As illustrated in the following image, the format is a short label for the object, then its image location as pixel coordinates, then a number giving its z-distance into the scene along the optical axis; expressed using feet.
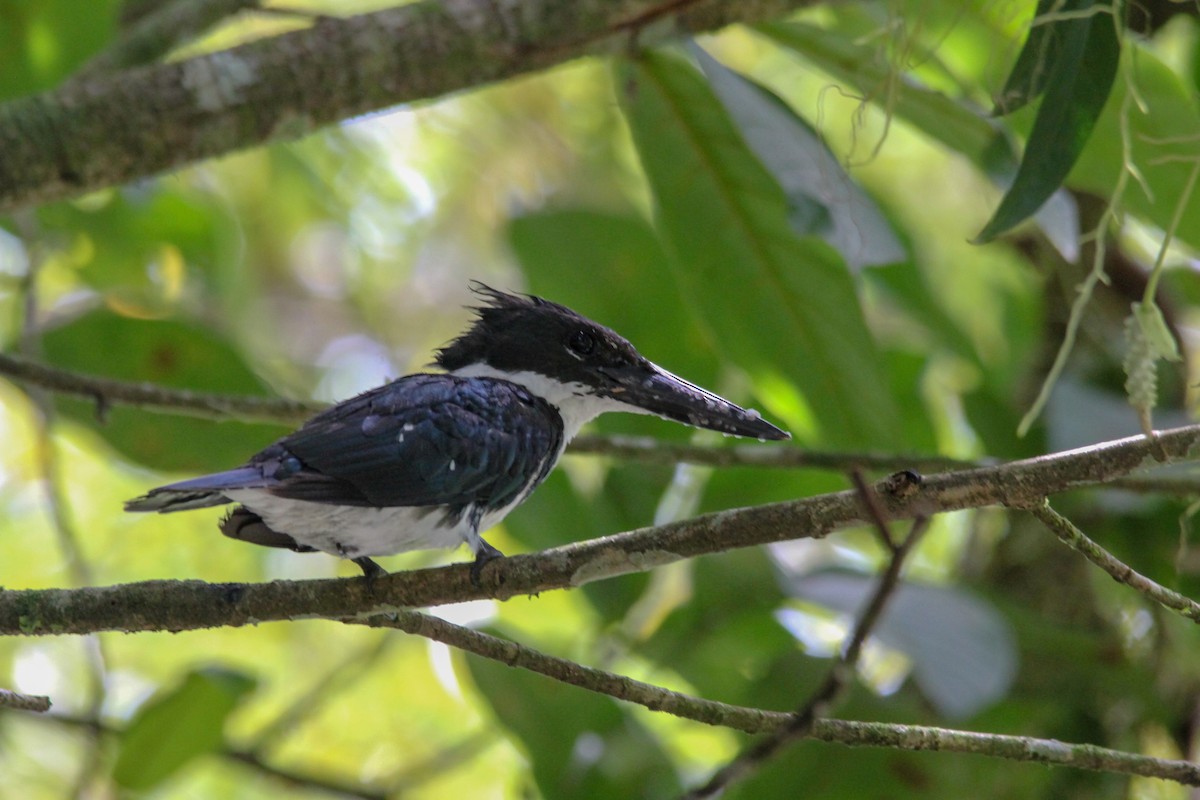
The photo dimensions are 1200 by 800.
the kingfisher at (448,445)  16.55
